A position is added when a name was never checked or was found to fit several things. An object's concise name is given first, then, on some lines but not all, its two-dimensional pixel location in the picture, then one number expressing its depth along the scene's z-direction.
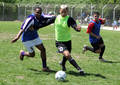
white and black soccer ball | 11.72
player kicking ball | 12.81
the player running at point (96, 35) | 16.60
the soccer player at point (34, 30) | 13.41
